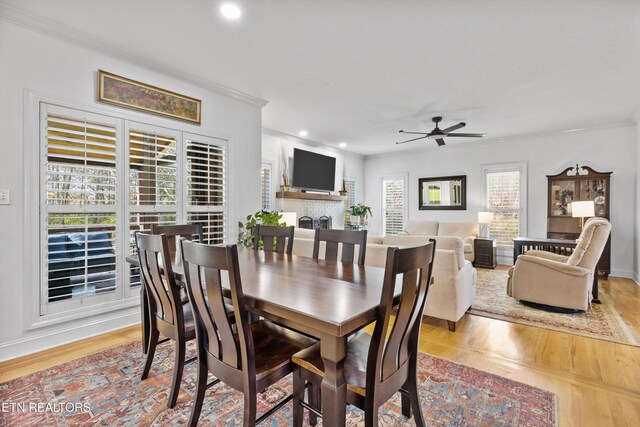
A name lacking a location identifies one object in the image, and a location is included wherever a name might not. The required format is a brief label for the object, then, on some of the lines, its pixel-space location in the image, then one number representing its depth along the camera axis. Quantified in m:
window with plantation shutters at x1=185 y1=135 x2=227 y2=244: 3.56
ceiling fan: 4.43
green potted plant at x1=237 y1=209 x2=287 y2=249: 3.96
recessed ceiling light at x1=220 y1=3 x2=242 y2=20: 2.27
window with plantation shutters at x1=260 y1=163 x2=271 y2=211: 5.68
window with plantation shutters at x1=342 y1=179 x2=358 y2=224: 7.61
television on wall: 6.09
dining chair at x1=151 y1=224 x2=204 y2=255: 2.57
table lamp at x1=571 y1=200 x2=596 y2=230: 4.73
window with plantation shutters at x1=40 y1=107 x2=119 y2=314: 2.58
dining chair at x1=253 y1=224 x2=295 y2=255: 2.63
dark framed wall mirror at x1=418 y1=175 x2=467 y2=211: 6.88
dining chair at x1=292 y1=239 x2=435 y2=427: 1.18
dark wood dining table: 1.13
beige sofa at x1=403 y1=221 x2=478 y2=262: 5.91
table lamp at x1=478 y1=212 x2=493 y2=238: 6.18
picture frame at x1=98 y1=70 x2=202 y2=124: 2.88
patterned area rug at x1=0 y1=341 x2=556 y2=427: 1.72
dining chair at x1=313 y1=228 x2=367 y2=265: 2.24
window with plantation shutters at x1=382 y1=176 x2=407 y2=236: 7.78
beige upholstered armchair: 3.30
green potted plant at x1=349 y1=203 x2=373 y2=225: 7.55
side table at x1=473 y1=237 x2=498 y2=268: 5.85
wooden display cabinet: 5.16
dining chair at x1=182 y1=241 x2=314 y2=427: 1.26
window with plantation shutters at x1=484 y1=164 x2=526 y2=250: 6.19
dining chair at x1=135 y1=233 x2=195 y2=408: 1.67
